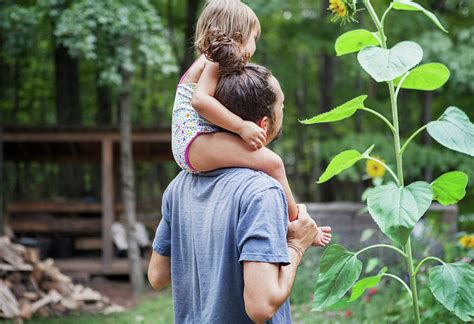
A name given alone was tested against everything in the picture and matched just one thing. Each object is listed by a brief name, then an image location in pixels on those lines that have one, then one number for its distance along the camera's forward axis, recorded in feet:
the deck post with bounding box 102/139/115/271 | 39.78
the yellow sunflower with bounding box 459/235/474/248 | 16.58
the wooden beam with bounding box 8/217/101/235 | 42.09
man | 5.73
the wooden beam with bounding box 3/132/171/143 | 39.81
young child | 6.34
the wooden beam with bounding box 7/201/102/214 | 42.50
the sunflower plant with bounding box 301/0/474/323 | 6.89
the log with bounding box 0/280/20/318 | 26.43
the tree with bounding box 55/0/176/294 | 29.30
